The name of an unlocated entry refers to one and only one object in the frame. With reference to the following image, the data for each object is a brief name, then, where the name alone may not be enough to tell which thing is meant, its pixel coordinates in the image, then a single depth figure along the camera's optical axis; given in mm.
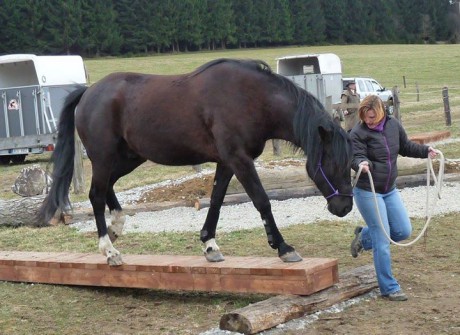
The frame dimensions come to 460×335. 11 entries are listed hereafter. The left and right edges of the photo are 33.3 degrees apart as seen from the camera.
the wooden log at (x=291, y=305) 5199
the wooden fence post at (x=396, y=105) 19539
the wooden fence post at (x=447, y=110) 22375
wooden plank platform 5738
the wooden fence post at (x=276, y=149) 17231
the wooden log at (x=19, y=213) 10547
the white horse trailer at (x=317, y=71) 26797
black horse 5797
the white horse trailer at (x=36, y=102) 20031
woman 5852
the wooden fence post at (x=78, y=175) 13336
